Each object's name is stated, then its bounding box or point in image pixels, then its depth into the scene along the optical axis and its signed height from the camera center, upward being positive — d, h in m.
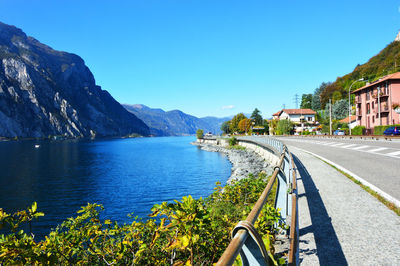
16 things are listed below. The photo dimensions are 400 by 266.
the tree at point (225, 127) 140.39 +3.45
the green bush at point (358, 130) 47.72 +0.13
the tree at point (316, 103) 125.83 +13.79
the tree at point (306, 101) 132.88 +15.91
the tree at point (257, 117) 120.94 +7.35
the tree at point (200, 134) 132.91 -0.05
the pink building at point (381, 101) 51.84 +6.27
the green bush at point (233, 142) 77.96 -2.59
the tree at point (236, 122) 122.81 +5.33
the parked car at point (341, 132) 57.75 -0.20
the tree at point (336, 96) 97.69 +13.08
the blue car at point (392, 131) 36.21 -0.12
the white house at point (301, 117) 107.24 +6.54
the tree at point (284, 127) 91.75 +1.92
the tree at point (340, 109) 89.56 +7.50
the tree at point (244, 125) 114.88 +3.64
